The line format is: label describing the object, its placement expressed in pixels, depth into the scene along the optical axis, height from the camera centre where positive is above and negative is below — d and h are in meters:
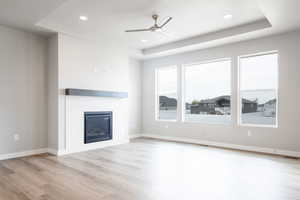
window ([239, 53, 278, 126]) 4.95 +0.30
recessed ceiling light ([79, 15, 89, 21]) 4.09 +1.66
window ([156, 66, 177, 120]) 6.82 +0.28
